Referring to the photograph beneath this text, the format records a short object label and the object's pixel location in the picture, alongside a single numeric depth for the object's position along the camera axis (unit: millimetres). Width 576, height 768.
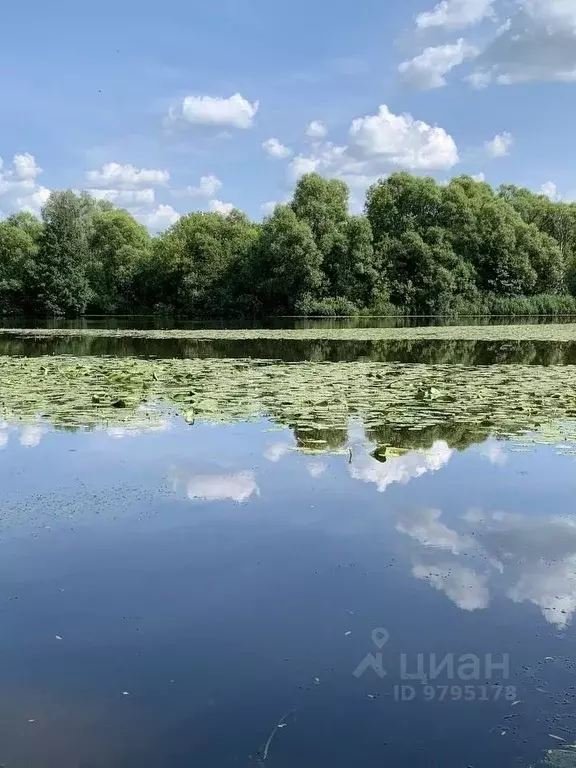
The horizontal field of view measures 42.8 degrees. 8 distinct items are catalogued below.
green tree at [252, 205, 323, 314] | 52156
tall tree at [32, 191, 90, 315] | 60406
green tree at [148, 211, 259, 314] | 58969
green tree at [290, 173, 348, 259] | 54375
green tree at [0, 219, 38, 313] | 63469
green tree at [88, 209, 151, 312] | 65875
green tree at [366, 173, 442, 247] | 60094
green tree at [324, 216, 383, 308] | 54562
